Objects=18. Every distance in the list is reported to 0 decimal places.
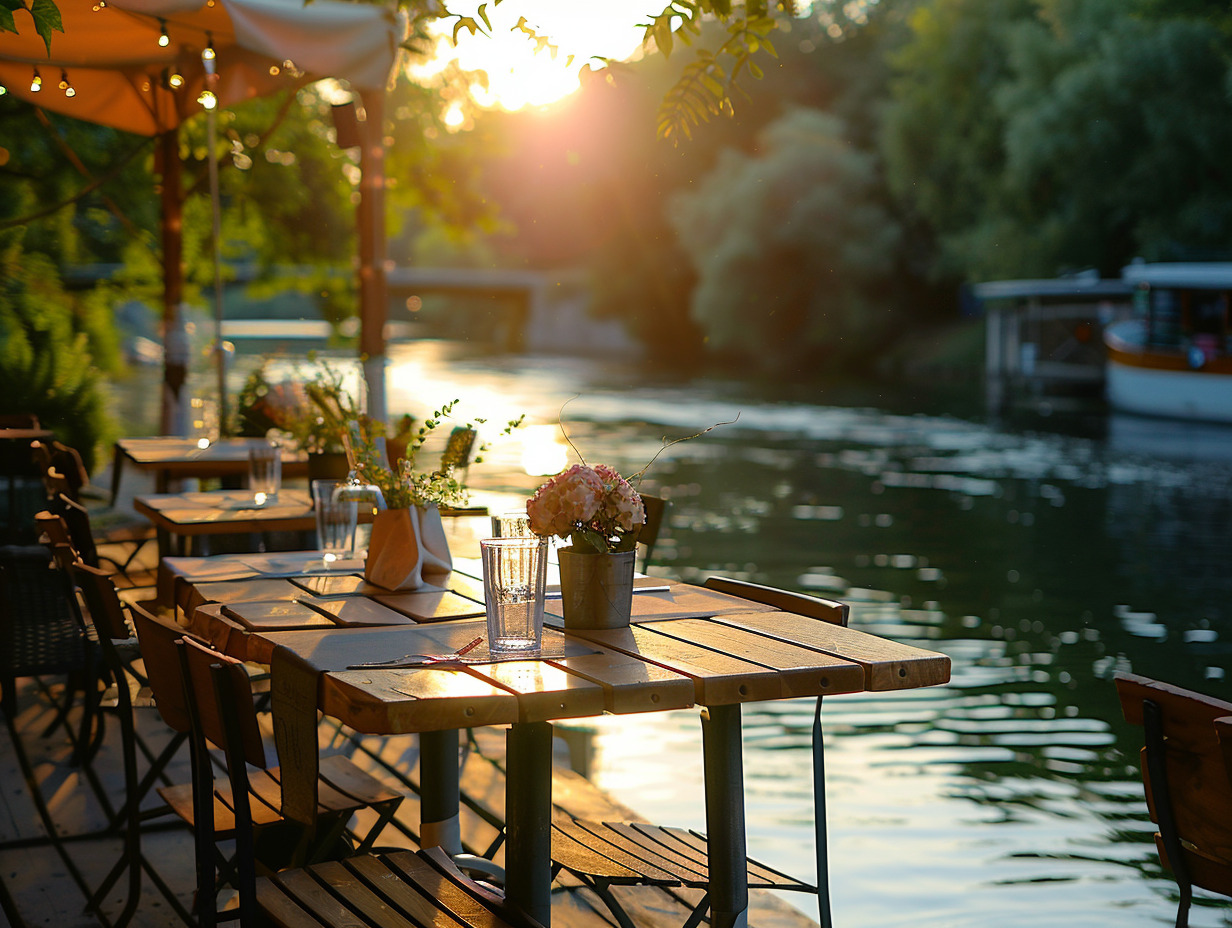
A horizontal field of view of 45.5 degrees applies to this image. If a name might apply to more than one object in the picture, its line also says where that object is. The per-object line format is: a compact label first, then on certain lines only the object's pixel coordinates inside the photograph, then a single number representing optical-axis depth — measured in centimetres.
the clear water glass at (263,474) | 448
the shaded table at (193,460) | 553
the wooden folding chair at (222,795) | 220
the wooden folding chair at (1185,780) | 209
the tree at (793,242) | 3512
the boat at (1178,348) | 2514
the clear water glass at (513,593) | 232
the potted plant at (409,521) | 294
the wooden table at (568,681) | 207
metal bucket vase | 249
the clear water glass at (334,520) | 333
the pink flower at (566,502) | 239
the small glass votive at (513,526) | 255
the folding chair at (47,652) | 369
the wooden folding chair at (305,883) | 207
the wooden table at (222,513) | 407
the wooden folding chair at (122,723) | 288
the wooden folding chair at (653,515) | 390
